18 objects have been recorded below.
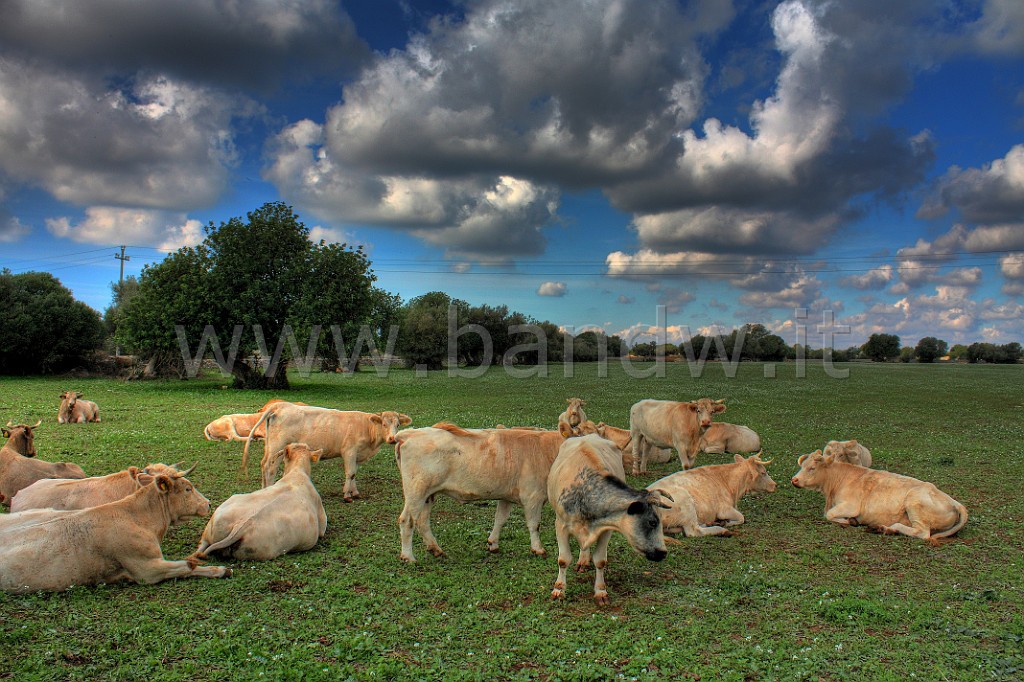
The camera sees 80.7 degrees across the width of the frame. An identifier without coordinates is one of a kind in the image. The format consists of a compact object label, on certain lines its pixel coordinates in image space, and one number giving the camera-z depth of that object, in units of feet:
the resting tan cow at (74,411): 67.05
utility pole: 259.60
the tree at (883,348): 447.42
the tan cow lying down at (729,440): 58.70
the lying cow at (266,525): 25.99
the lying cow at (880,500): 31.17
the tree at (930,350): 424.46
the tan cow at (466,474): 27.20
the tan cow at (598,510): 21.71
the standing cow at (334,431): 39.58
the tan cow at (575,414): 44.80
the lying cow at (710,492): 31.42
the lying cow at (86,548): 22.07
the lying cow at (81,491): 28.86
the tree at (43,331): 159.53
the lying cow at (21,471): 33.58
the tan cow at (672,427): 47.42
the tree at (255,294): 119.24
